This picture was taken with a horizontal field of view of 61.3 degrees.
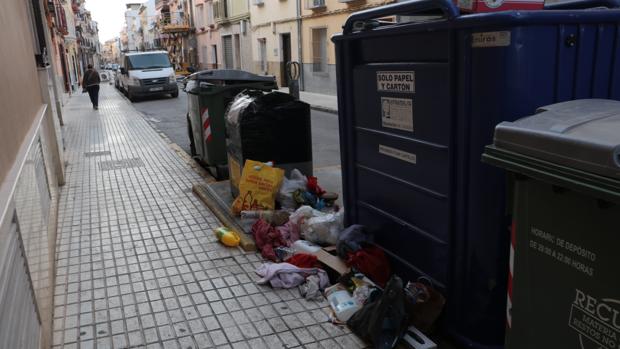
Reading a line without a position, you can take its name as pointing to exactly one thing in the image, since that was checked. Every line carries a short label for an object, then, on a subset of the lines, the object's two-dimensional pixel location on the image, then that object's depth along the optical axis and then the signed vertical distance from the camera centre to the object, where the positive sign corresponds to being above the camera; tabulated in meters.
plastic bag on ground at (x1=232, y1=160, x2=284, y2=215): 5.48 -1.37
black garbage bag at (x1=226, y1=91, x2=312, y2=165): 5.85 -0.86
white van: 23.48 -0.78
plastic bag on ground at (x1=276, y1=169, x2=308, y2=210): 5.54 -1.45
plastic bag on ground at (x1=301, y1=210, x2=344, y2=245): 4.69 -1.58
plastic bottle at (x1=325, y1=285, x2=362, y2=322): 3.54 -1.72
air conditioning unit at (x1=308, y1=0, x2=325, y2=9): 22.55 +1.93
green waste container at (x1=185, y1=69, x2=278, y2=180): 7.43 -0.64
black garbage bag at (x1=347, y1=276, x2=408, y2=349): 3.16 -1.61
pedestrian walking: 19.77 -0.88
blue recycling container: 2.69 -0.38
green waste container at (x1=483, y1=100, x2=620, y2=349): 1.86 -0.71
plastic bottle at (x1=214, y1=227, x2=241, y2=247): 5.00 -1.73
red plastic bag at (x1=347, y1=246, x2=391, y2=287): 3.84 -1.57
